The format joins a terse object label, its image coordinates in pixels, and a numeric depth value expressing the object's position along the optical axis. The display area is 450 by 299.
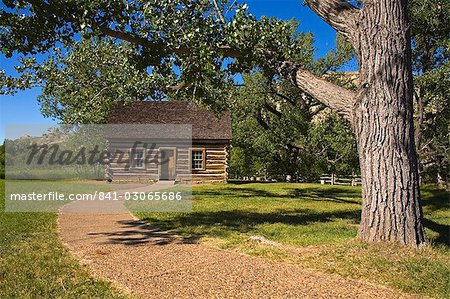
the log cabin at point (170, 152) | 27.75
